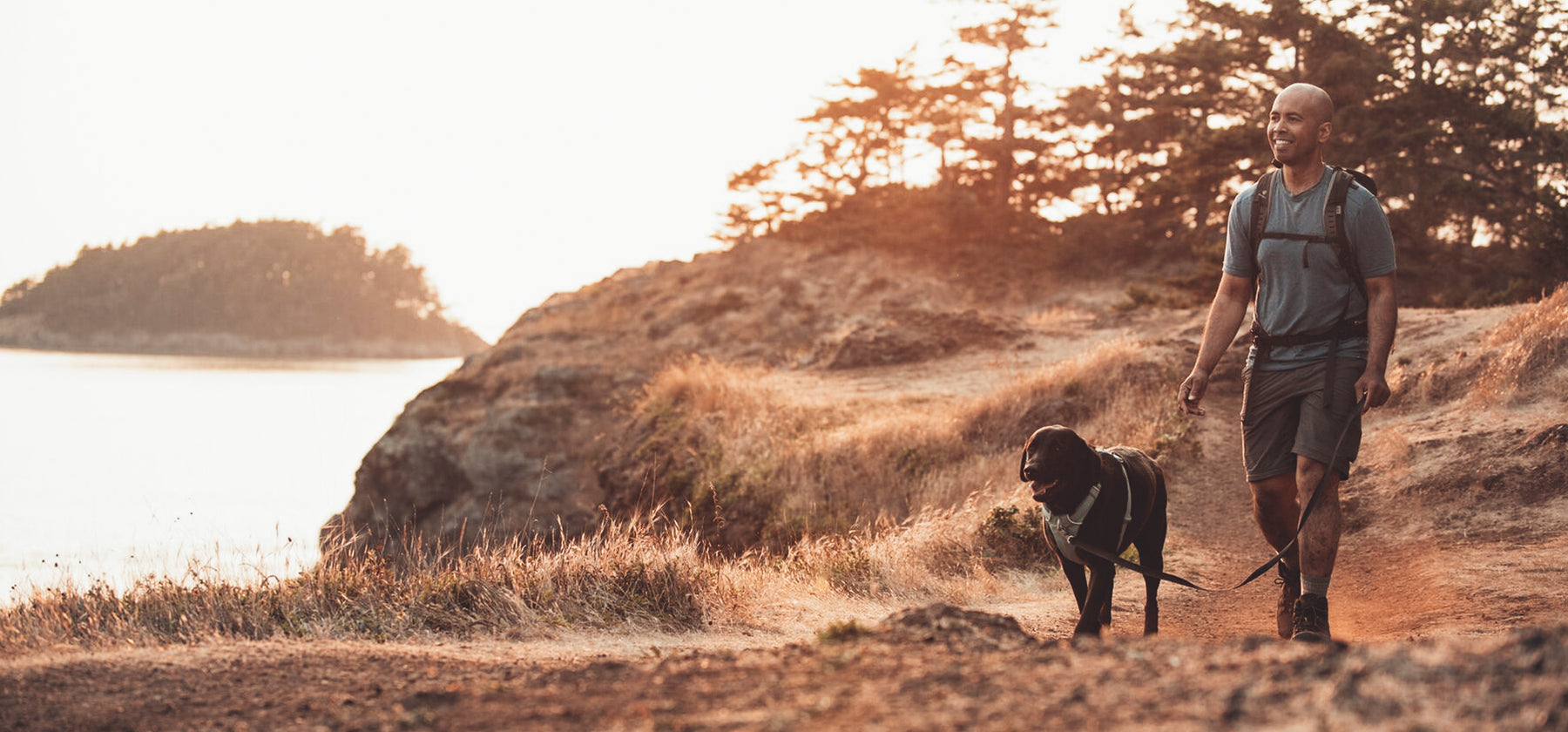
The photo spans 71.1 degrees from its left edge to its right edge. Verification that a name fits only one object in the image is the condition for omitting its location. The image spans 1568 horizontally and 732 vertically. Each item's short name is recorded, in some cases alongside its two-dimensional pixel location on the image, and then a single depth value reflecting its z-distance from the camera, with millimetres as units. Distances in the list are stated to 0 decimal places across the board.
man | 4508
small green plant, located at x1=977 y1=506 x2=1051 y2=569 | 8094
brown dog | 4766
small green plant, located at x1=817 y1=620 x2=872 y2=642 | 3271
